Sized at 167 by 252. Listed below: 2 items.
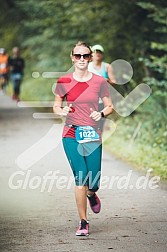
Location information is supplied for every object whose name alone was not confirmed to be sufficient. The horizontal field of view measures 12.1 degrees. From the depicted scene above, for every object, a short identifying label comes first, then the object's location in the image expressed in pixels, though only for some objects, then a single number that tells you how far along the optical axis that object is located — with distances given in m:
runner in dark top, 27.41
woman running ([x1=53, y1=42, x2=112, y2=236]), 8.26
